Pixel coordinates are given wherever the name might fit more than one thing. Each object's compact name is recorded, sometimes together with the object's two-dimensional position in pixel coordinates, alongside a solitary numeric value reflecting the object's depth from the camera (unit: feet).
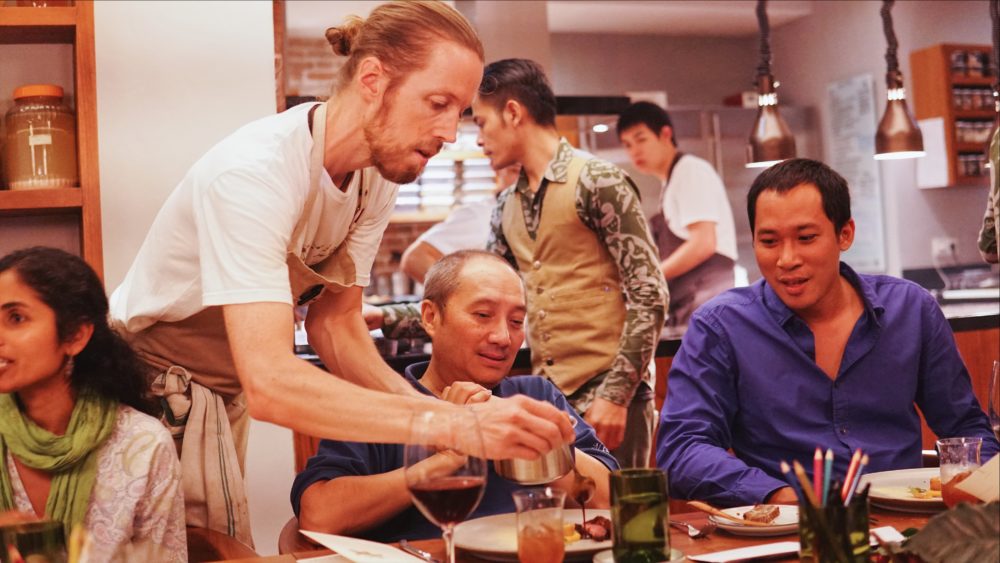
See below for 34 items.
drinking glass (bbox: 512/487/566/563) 4.42
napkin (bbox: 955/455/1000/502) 4.14
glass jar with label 8.30
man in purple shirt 7.05
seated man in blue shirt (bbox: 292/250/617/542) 5.73
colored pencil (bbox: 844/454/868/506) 4.24
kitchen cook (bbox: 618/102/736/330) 15.55
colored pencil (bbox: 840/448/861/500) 4.17
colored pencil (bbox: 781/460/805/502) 3.89
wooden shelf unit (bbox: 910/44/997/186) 24.59
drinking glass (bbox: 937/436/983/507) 5.10
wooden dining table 4.80
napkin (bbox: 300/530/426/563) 4.51
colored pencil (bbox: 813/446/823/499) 4.11
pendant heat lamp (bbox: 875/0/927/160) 13.56
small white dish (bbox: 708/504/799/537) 4.86
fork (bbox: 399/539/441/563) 4.67
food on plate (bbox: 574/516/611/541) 4.86
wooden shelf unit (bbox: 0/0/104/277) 8.38
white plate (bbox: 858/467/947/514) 5.24
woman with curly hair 6.14
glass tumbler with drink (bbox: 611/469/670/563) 4.33
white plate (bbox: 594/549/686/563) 4.41
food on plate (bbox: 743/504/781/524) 5.02
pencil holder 3.96
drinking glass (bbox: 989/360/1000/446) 6.10
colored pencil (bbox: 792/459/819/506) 3.86
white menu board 25.48
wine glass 4.14
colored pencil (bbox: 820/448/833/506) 4.00
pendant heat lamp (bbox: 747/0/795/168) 13.01
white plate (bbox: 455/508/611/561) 4.67
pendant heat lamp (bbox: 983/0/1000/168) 12.96
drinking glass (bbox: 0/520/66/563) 3.85
